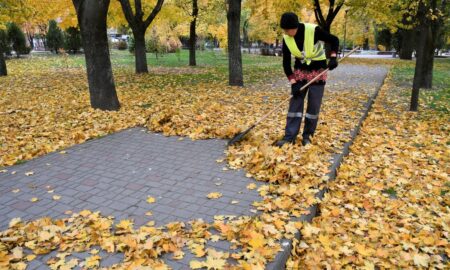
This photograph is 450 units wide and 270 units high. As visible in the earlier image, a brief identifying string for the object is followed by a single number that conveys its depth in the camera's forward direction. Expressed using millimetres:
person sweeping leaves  5270
